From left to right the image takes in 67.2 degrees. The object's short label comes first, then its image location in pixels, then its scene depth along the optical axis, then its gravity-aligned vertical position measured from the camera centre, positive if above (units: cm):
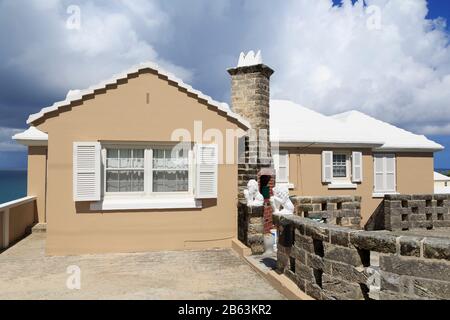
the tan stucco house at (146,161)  830 +17
